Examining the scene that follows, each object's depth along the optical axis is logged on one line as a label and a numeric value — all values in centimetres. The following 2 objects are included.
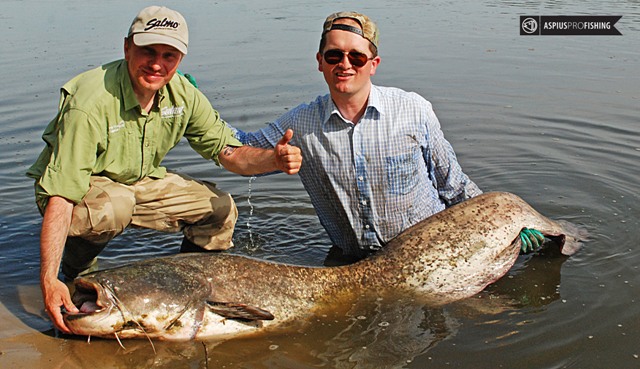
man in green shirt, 430
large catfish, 409
